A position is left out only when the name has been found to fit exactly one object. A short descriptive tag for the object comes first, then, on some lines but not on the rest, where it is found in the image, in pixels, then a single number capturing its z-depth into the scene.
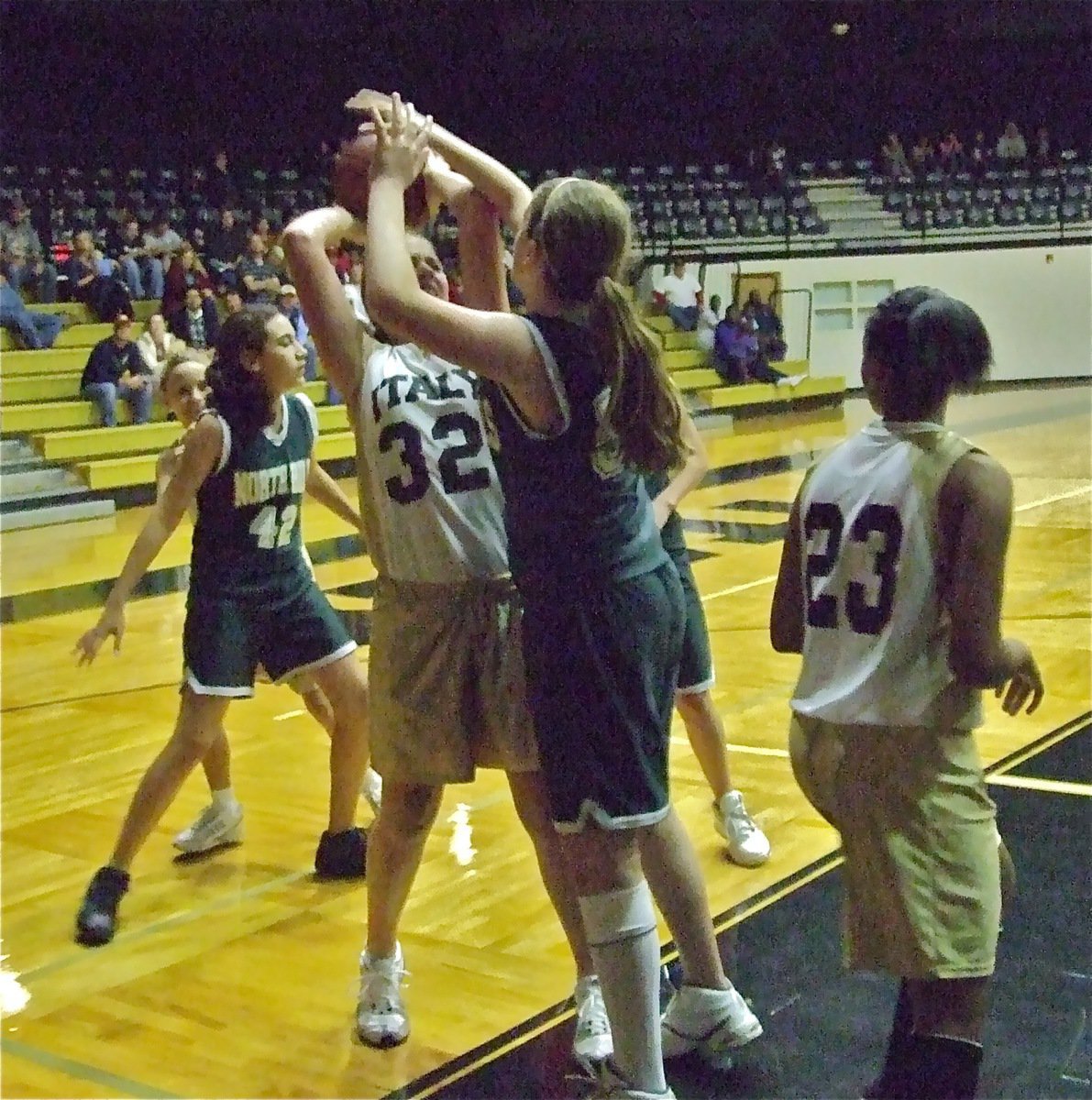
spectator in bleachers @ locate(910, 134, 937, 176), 22.89
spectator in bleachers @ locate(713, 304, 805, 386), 18.31
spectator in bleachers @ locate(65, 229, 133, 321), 13.66
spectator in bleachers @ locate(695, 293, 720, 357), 18.92
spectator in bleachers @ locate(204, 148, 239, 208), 17.08
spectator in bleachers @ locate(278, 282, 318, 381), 13.48
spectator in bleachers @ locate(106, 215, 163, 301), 14.22
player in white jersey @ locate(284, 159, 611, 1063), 2.66
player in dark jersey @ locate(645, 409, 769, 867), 3.03
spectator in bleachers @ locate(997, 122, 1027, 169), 23.16
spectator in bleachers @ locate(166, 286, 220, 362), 13.27
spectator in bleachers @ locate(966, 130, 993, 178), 22.94
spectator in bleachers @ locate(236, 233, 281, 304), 13.97
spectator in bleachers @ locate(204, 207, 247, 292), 14.81
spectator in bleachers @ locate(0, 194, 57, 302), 13.90
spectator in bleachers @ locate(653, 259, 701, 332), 19.12
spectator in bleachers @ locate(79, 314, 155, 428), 12.24
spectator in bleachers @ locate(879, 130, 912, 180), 22.86
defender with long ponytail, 2.17
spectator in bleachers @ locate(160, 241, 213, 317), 13.79
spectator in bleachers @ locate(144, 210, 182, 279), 14.77
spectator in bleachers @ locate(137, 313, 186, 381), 12.69
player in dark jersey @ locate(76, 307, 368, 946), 3.58
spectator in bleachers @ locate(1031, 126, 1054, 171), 23.03
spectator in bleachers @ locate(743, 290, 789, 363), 19.27
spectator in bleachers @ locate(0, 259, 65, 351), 12.98
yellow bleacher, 11.72
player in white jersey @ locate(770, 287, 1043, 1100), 2.16
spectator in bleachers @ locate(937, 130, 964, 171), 22.88
